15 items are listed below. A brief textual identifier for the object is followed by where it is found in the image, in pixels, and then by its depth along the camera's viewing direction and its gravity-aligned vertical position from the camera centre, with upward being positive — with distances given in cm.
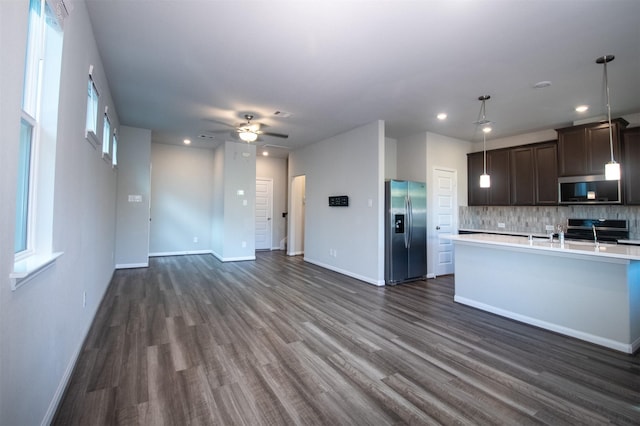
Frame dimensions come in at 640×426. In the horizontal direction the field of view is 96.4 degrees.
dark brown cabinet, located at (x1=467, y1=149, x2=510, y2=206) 574 +95
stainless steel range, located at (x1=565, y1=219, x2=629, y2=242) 452 -7
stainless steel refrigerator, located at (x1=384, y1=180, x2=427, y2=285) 502 -14
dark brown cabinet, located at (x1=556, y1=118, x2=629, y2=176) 432 +122
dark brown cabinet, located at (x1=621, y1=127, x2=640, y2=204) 420 +89
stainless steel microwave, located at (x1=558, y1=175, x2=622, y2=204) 436 +56
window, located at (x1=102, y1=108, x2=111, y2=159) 366 +114
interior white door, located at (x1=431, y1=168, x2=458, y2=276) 576 +18
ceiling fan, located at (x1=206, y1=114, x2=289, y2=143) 462 +146
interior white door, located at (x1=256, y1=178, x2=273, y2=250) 866 +29
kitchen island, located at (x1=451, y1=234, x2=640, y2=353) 274 -67
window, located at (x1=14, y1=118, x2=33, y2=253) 155 +19
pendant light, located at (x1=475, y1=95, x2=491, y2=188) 400 +176
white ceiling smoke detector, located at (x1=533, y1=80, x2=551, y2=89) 347 +173
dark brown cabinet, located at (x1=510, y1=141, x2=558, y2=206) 511 +93
